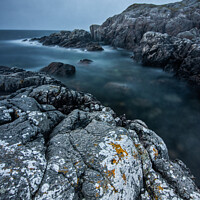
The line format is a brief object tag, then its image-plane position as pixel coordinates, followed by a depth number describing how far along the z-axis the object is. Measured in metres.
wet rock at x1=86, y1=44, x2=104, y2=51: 49.08
